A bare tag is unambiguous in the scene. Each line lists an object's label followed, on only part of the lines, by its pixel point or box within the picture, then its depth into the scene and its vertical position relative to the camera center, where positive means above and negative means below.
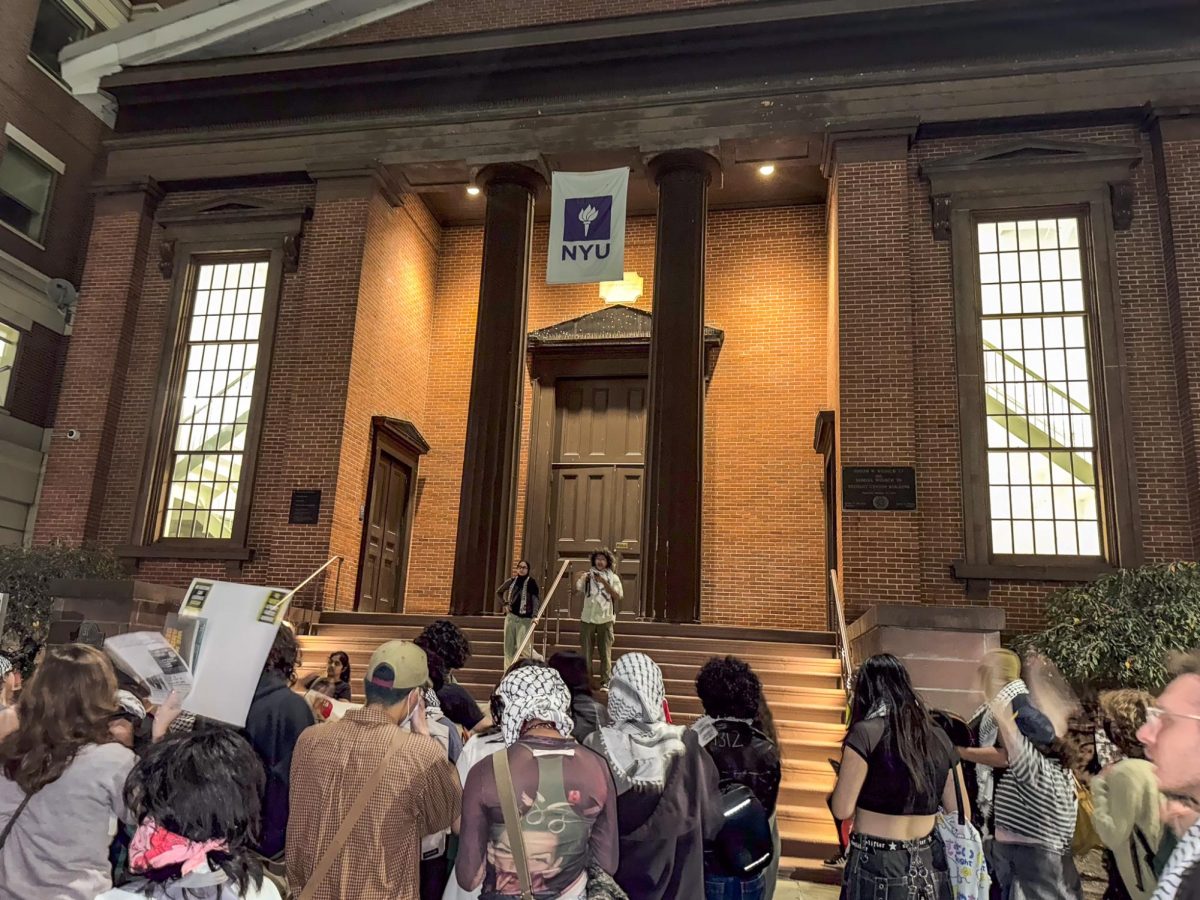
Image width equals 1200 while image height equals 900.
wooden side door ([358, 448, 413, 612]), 14.55 +1.07
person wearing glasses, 1.99 -0.22
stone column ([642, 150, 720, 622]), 12.16 +3.11
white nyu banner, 12.66 +5.42
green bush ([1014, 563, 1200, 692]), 8.95 +0.09
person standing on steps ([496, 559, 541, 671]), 10.35 +0.01
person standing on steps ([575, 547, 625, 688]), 10.02 +0.11
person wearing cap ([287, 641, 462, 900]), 2.95 -0.67
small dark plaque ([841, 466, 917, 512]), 11.54 +1.77
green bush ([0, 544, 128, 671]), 11.47 +0.13
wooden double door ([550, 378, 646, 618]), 15.70 +2.50
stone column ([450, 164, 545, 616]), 12.98 +3.18
